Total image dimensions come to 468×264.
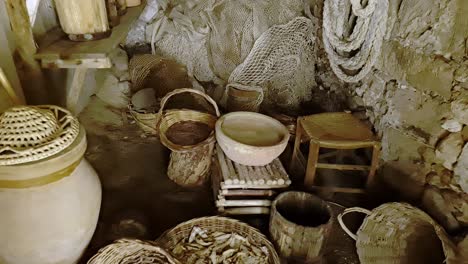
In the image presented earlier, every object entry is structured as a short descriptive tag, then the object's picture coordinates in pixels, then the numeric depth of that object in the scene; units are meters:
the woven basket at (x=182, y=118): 2.25
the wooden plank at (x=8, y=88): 1.55
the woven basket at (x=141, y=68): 3.02
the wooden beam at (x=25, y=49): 1.82
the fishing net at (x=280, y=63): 2.84
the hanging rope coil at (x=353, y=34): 2.05
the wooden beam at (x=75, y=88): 2.08
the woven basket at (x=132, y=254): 1.59
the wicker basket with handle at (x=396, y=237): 1.73
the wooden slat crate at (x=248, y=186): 2.00
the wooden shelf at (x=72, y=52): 1.90
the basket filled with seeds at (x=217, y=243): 1.80
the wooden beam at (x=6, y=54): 1.81
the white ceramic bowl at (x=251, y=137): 1.97
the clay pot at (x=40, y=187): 1.32
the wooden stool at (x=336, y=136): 2.02
